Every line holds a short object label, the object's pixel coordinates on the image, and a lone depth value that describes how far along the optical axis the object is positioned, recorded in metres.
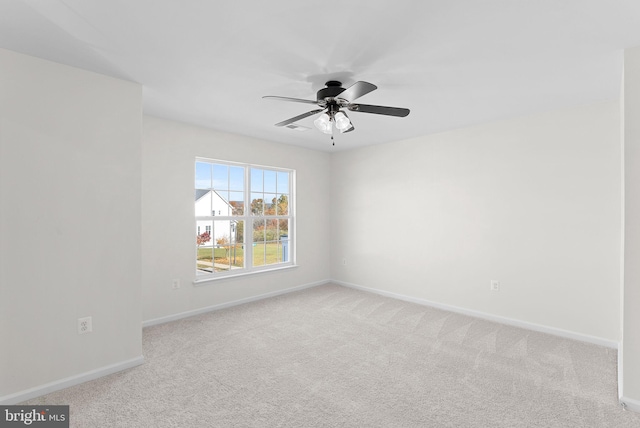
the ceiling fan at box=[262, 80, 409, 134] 2.46
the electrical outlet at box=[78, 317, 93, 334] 2.55
